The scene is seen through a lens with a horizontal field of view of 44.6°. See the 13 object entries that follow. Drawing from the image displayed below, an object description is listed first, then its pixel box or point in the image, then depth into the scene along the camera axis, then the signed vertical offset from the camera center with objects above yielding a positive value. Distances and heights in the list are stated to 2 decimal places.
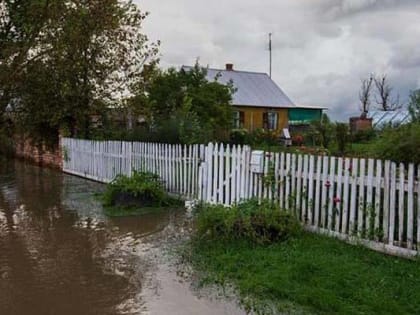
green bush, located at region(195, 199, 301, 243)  6.68 -1.26
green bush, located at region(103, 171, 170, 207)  10.10 -1.30
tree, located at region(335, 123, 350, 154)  19.97 -0.20
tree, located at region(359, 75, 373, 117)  62.44 +4.23
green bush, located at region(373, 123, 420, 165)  6.25 -0.18
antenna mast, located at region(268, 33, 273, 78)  45.45 +7.75
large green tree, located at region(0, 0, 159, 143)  17.84 +2.43
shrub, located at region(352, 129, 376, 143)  24.55 -0.27
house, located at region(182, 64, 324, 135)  40.22 +2.07
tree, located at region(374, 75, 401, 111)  61.69 +4.61
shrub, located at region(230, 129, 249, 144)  21.33 -0.36
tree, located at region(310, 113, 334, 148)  21.67 -0.13
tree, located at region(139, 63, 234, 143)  23.72 +1.57
